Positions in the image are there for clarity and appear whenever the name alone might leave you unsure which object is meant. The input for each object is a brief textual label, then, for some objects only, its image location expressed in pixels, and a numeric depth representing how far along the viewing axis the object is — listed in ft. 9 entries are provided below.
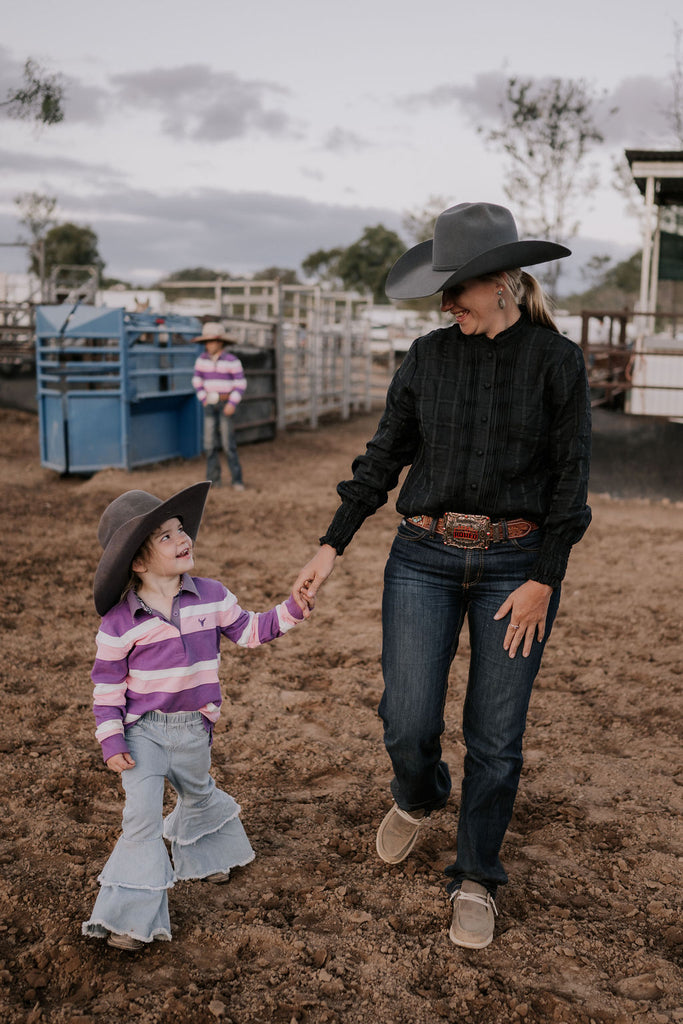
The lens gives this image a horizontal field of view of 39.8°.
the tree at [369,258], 186.39
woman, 7.52
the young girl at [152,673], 7.67
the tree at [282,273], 224.20
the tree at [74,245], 192.24
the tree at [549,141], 67.31
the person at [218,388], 30.12
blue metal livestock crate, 33.50
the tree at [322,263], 205.61
